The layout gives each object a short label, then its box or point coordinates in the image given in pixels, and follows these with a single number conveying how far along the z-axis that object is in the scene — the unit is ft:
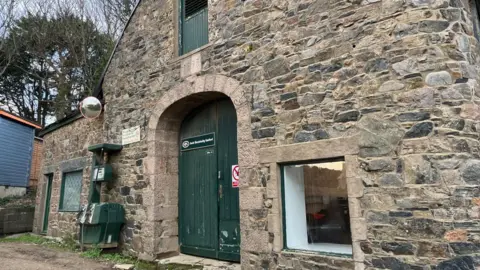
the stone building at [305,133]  11.51
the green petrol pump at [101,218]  20.48
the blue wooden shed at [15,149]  43.34
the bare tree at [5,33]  56.24
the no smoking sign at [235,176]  17.63
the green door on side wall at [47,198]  31.40
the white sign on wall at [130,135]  21.39
